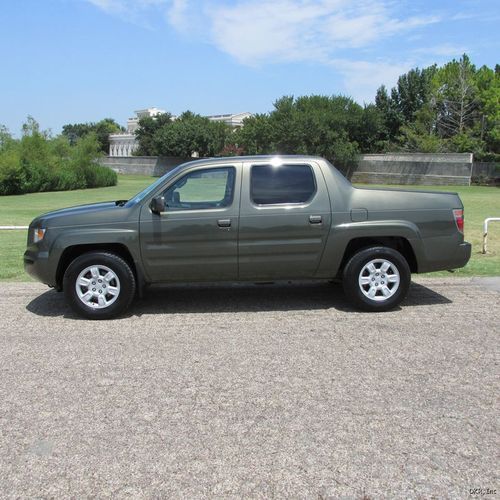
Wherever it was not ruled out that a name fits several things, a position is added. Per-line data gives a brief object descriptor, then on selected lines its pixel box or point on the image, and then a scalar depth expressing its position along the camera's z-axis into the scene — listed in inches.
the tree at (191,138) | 3284.9
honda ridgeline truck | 242.4
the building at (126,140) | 5373.0
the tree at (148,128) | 4269.2
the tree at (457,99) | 2420.0
